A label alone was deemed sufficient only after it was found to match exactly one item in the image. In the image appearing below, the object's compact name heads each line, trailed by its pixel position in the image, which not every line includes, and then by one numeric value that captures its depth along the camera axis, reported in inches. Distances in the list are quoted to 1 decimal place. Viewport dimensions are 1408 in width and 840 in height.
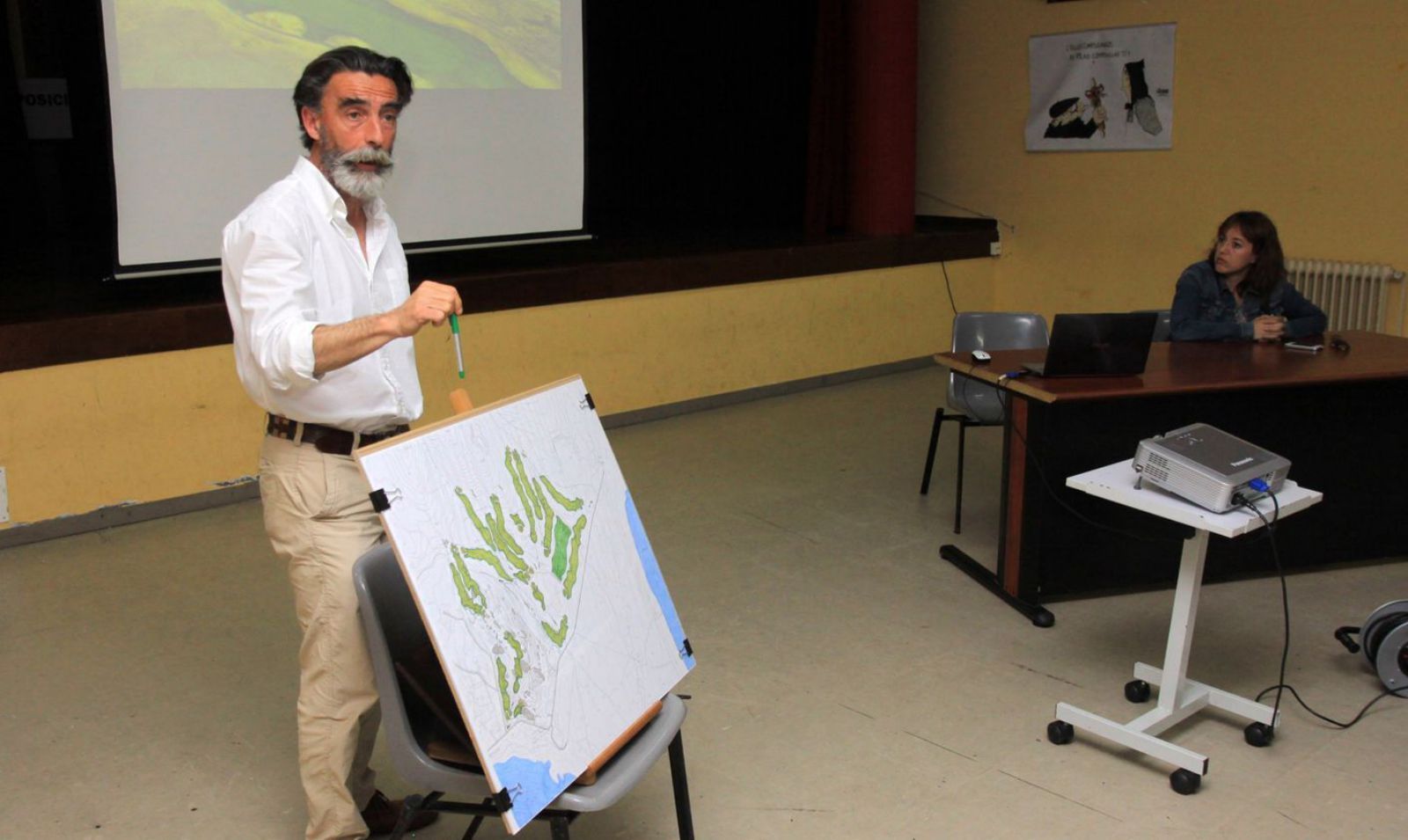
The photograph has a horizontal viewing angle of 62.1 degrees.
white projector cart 95.9
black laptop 130.6
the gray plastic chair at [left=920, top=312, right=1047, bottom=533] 164.6
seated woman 151.7
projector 94.3
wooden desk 131.6
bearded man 75.4
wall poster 240.1
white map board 67.2
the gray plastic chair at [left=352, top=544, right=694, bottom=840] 72.0
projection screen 163.2
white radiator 210.4
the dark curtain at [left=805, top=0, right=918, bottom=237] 253.3
